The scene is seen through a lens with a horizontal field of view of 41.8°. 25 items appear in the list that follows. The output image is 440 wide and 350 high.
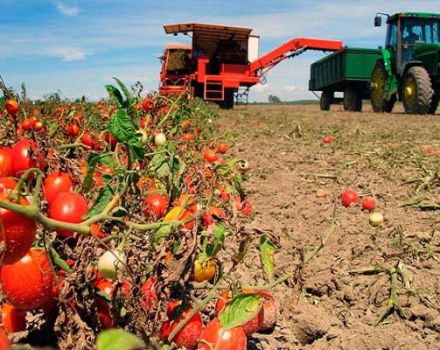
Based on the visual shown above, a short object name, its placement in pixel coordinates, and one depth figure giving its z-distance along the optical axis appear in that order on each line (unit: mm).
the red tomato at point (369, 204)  3629
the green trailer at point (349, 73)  17812
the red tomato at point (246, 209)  3265
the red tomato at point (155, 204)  1905
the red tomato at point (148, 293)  1357
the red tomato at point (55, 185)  1606
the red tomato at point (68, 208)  1318
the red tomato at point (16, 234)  861
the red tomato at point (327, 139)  6965
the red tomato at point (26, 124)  2853
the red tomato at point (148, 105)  3721
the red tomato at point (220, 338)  1315
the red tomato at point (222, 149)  5012
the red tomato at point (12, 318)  1411
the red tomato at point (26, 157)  1729
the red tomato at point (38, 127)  2794
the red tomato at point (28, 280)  1115
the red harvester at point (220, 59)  17961
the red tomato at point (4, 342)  980
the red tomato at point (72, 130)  3393
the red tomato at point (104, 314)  1384
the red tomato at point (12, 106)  3117
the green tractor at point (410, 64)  12656
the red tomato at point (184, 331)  1379
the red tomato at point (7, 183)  1323
